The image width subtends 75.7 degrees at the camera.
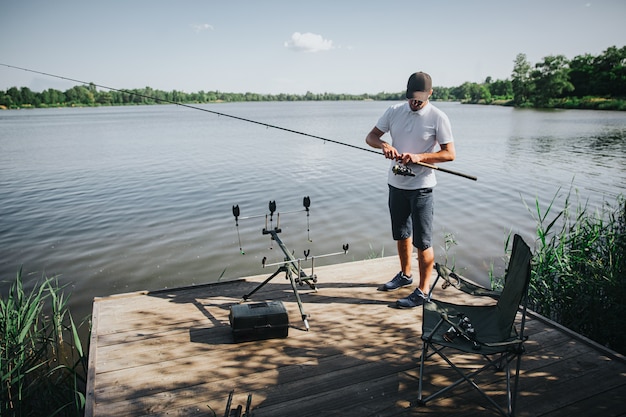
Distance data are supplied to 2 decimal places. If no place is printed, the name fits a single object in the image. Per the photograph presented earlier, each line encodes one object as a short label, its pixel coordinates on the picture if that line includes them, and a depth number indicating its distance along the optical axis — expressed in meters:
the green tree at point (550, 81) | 67.06
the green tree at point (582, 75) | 66.62
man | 3.55
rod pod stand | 3.54
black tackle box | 3.20
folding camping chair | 2.39
